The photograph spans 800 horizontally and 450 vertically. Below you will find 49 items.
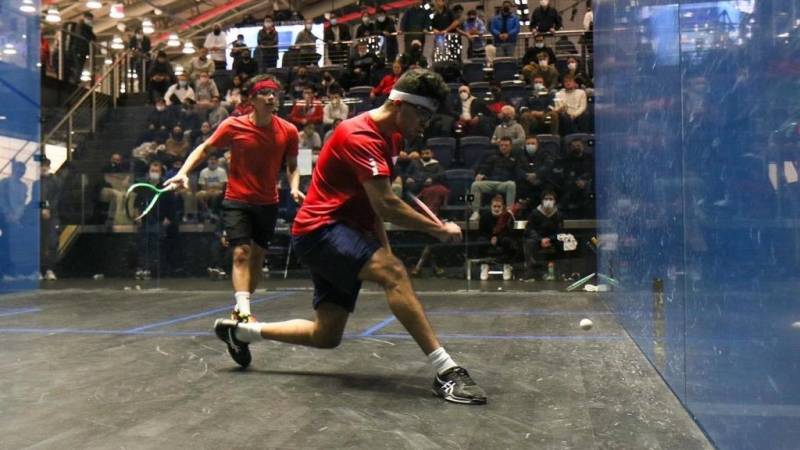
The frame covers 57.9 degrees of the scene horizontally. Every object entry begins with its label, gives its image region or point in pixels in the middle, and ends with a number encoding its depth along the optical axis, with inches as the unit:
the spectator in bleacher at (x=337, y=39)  452.1
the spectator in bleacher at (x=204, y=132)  338.9
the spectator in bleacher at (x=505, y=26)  418.0
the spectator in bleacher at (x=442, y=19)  434.0
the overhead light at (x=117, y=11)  587.8
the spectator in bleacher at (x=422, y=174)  274.2
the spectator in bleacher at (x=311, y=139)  310.7
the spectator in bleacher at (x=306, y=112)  332.2
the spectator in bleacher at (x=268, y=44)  458.9
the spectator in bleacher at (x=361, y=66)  410.3
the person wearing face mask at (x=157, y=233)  302.8
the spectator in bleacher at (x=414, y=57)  389.1
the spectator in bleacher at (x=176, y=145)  321.1
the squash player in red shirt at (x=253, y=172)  140.5
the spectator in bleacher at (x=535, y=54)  384.5
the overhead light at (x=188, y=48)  609.0
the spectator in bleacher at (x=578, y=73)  329.8
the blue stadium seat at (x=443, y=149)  280.2
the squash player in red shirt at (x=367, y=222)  92.9
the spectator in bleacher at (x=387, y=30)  428.8
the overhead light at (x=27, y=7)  280.5
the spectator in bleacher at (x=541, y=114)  284.7
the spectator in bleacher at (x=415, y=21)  440.1
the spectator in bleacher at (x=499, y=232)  269.1
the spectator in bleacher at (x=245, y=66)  447.2
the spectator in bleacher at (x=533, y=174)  268.8
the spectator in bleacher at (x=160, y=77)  446.9
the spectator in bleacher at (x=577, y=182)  263.1
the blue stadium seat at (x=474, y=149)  280.4
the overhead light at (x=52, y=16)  560.4
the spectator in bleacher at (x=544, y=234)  266.2
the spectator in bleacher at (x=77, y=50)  448.1
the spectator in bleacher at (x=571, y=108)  278.5
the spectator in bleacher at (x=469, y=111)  305.6
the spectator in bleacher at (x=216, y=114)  350.1
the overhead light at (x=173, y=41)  622.1
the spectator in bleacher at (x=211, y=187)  297.0
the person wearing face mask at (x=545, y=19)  430.3
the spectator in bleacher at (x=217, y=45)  484.7
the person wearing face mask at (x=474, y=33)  415.8
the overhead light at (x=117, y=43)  517.2
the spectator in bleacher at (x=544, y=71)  356.2
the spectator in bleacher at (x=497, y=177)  269.9
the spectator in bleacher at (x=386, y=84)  373.1
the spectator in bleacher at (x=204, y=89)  426.3
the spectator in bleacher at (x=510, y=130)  281.7
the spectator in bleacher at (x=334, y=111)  329.1
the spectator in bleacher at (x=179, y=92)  420.8
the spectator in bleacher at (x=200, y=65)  466.6
